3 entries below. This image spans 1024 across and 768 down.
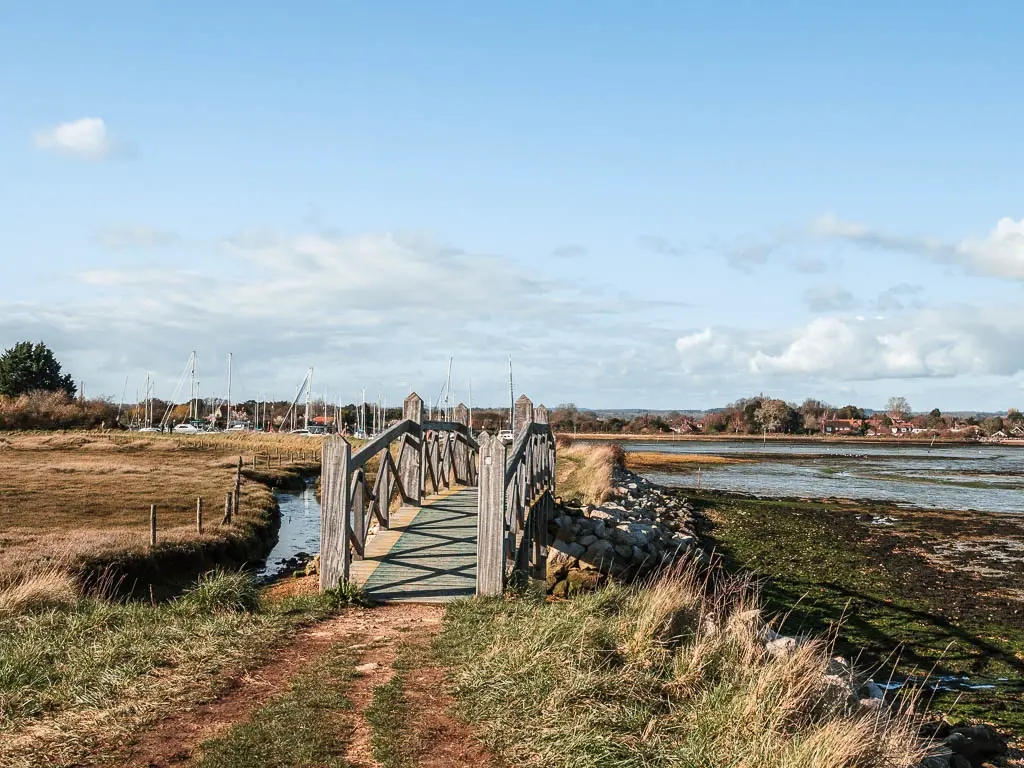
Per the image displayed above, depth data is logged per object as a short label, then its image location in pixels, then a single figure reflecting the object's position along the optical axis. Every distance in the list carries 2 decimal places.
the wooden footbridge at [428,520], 9.38
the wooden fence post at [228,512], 22.17
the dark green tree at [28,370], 77.75
